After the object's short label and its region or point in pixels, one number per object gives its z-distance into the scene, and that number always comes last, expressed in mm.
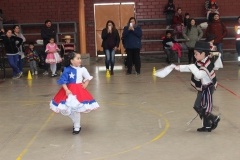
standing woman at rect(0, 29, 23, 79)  14289
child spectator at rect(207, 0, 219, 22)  17606
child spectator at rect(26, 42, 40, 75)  15352
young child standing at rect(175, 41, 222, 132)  6918
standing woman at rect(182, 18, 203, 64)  16453
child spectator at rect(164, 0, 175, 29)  18438
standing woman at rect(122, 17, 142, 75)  13936
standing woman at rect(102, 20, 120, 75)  14234
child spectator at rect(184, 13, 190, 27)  17294
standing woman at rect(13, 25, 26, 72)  14890
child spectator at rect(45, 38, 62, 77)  14672
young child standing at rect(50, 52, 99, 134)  6949
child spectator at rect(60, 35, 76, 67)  15070
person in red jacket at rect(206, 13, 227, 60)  15898
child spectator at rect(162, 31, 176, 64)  17484
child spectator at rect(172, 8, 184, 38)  17844
